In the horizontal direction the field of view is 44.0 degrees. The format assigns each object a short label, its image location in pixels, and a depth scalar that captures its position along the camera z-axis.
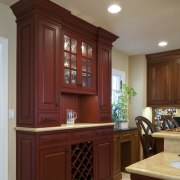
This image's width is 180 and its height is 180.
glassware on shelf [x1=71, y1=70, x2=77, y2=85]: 3.26
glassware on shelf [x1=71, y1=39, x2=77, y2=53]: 3.30
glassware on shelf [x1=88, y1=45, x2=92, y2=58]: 3.65
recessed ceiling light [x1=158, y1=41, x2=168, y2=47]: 4.54
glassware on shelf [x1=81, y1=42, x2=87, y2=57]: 3.52
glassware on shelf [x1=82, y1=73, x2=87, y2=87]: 3.49
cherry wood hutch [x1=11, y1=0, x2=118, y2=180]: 2.66
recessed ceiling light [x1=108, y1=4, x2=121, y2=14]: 2.89
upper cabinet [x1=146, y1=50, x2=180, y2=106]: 5.12
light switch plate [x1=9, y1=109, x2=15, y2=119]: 2.83
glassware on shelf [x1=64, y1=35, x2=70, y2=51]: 3.18
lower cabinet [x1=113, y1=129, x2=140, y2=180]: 4.20
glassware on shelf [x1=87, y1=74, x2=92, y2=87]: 3.59
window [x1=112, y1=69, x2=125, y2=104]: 5.13
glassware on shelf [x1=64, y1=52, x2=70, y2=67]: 3.17
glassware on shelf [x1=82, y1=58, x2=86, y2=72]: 3.51
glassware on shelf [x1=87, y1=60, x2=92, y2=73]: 3.61
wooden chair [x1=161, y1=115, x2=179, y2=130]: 3.85
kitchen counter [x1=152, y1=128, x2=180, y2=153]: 1.84
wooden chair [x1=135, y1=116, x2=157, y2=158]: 2.51
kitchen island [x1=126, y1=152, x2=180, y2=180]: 1.32
